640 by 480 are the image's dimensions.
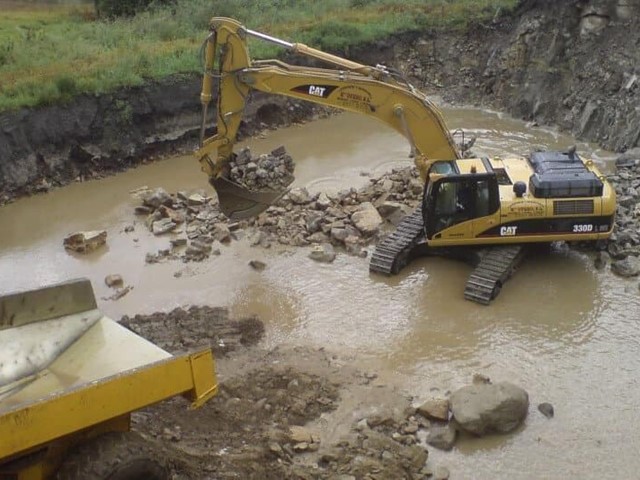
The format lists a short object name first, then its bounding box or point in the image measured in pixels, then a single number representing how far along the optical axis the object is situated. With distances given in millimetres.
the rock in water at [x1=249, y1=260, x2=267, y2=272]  12477
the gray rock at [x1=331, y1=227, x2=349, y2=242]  13070
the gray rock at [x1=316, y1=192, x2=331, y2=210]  14234
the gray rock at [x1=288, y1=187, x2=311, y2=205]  14422
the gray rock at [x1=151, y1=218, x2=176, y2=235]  13844
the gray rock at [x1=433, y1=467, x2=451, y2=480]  7879
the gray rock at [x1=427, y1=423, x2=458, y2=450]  8383
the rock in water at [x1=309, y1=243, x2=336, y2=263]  12648
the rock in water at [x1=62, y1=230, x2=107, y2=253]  13375
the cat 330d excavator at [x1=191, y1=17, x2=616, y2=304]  11445
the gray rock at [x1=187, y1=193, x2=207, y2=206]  14742
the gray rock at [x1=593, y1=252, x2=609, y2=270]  12203
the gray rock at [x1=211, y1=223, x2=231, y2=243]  13366
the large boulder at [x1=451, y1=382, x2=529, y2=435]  8484
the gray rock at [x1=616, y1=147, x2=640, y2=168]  15780
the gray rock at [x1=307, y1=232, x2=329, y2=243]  13211
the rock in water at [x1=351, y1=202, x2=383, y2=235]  13289
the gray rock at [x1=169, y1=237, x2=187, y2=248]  13295
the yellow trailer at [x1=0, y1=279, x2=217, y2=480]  5445
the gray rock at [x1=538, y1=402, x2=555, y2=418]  8906
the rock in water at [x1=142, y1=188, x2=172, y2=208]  14820
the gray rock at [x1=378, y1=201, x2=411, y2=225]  13904
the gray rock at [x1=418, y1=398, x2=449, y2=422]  8711
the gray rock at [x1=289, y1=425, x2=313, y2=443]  8172
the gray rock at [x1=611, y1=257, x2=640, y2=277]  11852
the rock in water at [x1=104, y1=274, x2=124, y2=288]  12219
